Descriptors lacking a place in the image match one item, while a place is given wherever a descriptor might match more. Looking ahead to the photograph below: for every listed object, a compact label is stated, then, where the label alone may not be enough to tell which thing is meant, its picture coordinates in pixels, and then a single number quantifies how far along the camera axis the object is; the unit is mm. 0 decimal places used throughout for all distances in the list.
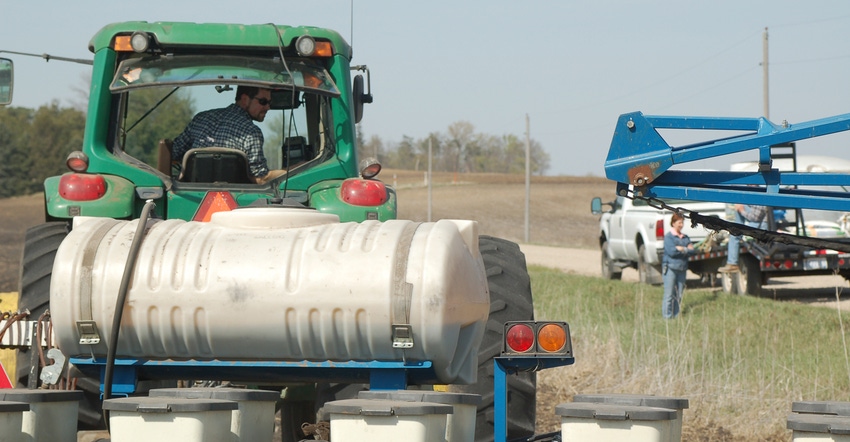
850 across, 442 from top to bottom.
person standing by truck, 31125
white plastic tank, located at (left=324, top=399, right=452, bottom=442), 6625
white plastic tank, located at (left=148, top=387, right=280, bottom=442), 7219
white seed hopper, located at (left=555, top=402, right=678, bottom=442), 6793
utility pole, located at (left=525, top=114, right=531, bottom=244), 97075
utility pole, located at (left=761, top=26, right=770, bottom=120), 70500
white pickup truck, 37437
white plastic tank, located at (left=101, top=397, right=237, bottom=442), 6762
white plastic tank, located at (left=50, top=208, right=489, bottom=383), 7359
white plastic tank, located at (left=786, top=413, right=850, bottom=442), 6520
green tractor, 10969
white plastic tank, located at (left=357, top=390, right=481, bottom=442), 7000
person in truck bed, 34625
